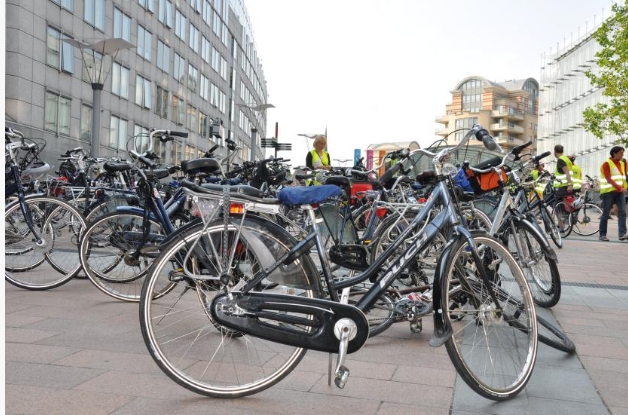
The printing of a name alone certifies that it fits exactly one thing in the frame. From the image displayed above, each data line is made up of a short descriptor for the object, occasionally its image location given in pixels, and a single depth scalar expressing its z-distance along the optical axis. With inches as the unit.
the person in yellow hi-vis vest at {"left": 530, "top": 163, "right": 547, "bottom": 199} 326.3
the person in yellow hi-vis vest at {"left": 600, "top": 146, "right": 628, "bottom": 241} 507.2
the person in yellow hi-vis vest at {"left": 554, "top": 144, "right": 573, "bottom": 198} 538.3
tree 1162.6
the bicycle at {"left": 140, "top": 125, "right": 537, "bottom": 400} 119.3
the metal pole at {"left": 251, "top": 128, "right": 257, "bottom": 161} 1284.2
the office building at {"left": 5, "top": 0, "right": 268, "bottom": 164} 1008.9
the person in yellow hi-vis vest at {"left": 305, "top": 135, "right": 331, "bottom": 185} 381.7
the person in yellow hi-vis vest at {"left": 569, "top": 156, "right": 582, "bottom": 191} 582.9
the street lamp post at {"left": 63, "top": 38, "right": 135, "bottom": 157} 747.4
